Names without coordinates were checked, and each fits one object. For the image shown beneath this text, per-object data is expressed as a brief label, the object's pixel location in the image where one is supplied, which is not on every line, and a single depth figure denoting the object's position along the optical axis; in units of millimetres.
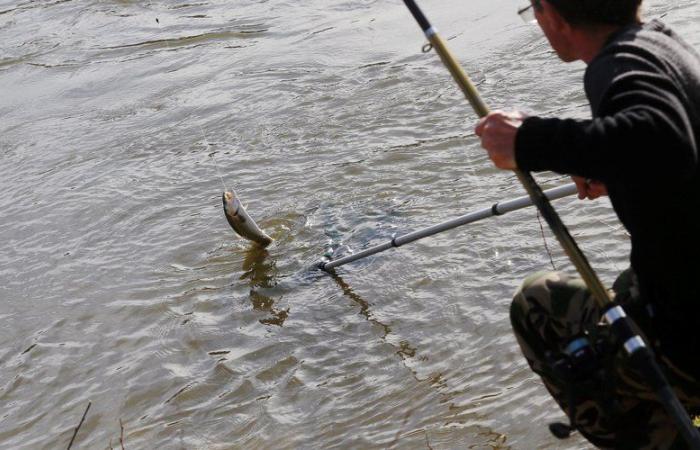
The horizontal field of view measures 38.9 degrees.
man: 2365
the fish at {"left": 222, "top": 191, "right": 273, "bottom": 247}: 6395
